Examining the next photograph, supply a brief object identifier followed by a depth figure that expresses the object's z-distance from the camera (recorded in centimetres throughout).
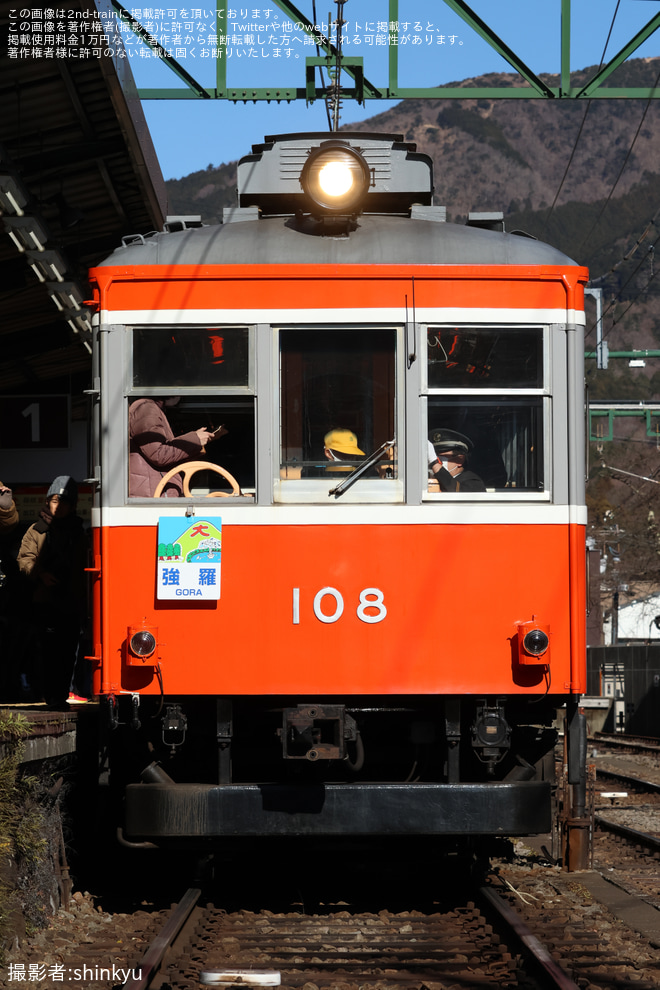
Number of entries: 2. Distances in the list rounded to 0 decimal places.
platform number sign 2392
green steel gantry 2247
